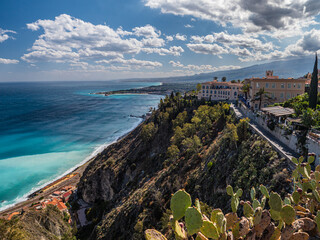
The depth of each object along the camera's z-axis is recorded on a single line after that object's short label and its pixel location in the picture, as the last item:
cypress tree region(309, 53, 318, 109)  33.58
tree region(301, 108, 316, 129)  21.92
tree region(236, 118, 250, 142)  30.09
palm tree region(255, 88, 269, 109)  45.97
